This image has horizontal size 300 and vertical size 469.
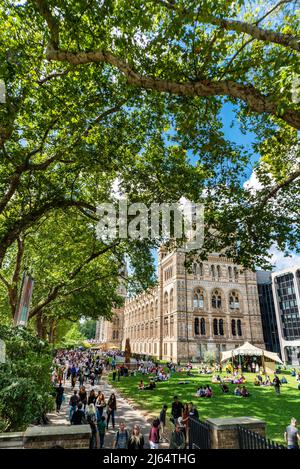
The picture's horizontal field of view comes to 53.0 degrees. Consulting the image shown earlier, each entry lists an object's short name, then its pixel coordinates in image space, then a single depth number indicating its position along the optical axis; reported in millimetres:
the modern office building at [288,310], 53969
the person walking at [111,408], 13299
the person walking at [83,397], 15525
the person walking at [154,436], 9656
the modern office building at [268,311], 59406
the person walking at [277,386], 21186
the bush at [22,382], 8281
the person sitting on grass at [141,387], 23297
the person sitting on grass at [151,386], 23423
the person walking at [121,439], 9430
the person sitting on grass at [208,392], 20141
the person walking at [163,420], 12291
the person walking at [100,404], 13659
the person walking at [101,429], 10641
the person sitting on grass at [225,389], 22125
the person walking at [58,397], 16328
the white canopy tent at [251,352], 32531
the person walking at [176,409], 12486
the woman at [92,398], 14448
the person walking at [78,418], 11320
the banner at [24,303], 12594
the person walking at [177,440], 8755
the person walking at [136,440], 8672
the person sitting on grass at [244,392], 20411
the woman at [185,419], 10605
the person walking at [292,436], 8914
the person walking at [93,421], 10444
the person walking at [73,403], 13945
